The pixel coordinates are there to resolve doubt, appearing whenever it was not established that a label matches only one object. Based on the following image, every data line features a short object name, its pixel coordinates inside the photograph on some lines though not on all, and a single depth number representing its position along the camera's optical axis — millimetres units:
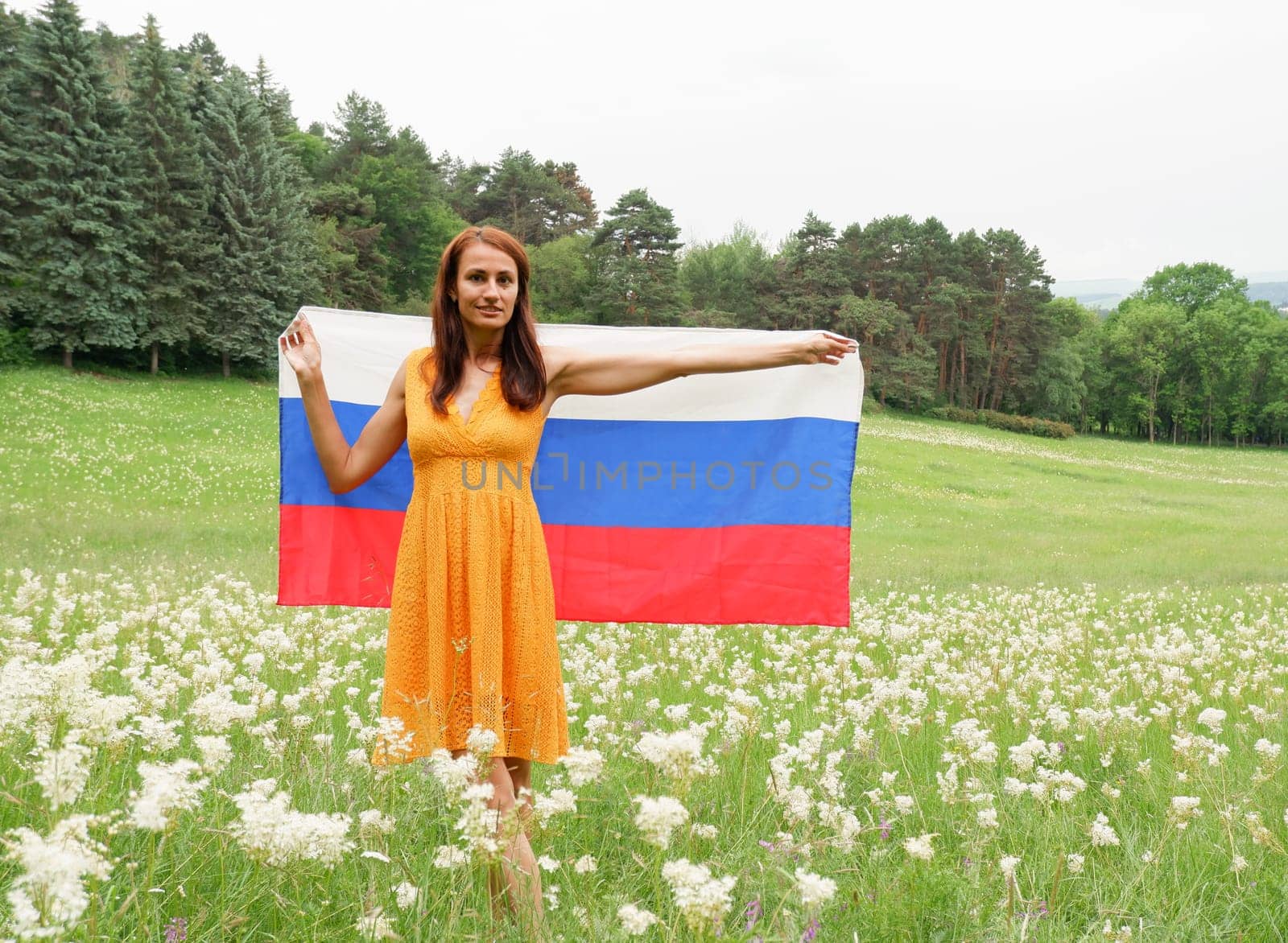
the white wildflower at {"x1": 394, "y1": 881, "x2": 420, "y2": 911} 2416
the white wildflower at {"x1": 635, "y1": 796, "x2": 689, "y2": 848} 2039
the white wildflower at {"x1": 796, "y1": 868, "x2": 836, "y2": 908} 2000
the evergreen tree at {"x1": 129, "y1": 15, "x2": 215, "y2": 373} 43875
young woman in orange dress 3652
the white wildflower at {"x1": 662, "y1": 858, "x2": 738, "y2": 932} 1908
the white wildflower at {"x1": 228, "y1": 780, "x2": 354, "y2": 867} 2084
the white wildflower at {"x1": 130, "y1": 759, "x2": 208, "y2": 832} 1852
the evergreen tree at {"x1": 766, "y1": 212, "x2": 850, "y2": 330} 65250
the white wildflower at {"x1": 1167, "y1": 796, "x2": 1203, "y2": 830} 3701
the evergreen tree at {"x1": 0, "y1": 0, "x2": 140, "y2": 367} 40625
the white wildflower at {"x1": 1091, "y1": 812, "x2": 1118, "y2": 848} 3680
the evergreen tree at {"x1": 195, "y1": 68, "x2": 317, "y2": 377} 45406
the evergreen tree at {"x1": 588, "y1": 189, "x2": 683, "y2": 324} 61656
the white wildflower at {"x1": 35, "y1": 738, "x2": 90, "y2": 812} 2008
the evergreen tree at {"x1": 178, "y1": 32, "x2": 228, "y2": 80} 69875
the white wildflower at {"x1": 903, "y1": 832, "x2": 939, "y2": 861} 2936
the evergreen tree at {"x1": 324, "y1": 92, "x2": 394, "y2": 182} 74312
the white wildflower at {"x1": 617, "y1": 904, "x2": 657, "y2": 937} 2107
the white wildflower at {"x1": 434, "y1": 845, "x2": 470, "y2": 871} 2510
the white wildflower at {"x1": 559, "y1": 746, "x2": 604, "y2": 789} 2621
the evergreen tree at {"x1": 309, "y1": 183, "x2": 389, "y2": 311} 57219
